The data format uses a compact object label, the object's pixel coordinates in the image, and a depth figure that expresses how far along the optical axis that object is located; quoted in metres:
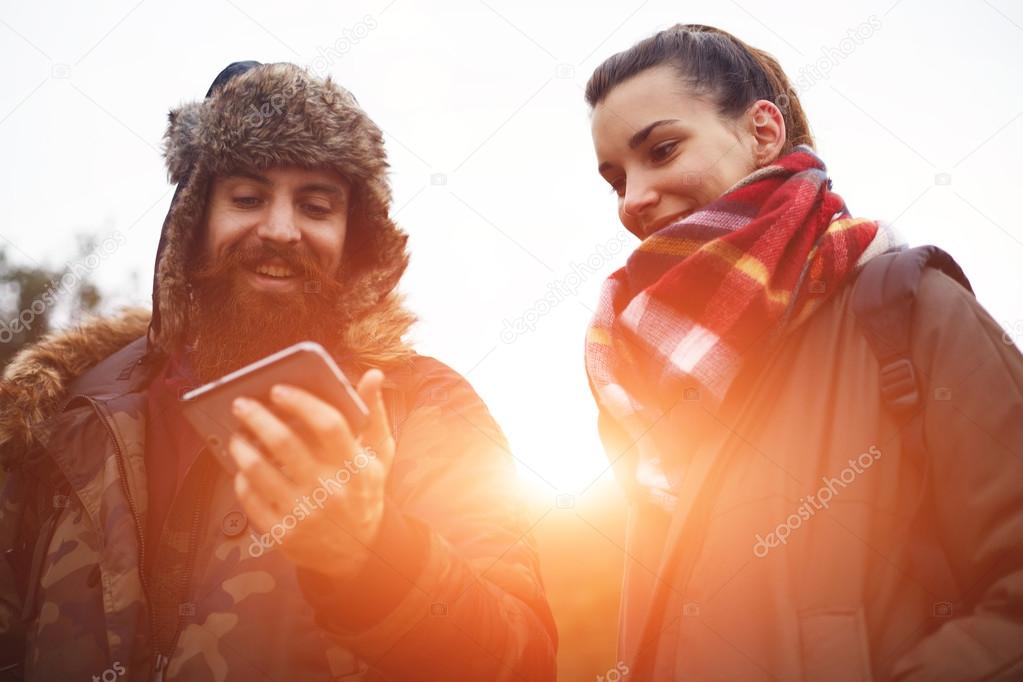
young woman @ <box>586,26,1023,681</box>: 2.17
